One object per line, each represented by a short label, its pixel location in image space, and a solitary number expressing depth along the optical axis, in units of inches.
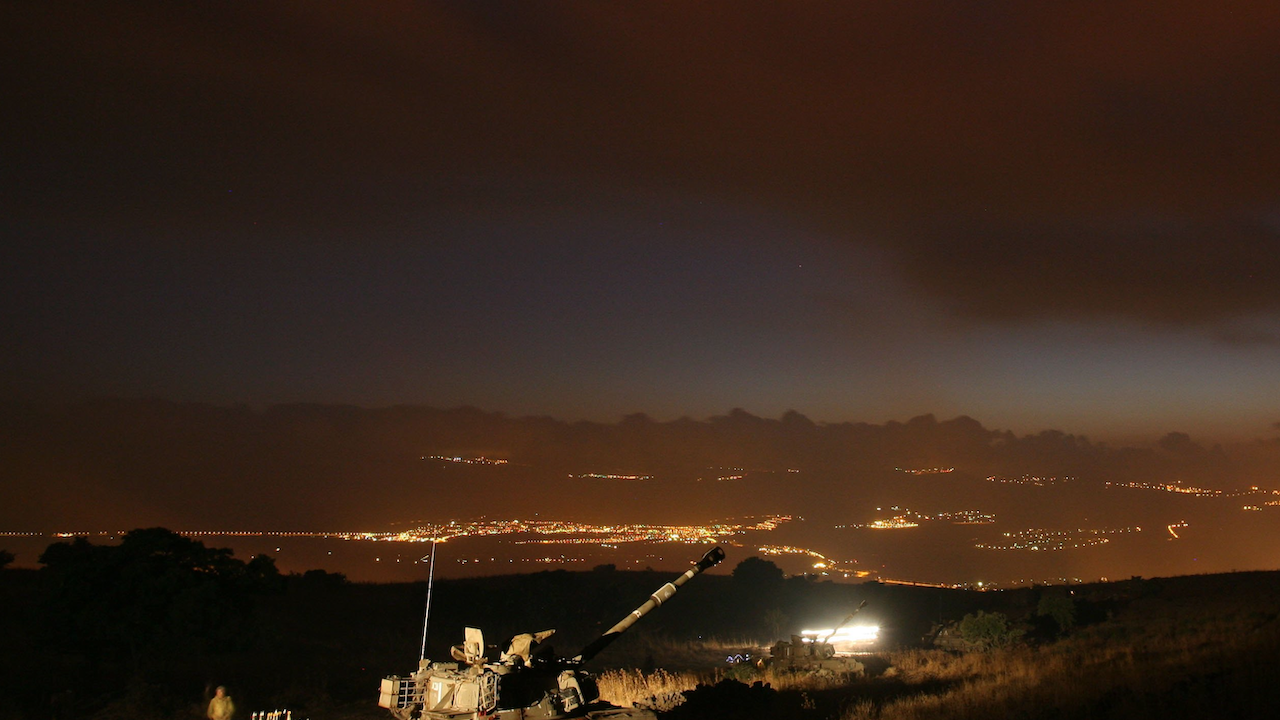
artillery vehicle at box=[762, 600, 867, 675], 976.3
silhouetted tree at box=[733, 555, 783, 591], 2170.3
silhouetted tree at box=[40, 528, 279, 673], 993.5
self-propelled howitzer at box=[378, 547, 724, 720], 579.8
